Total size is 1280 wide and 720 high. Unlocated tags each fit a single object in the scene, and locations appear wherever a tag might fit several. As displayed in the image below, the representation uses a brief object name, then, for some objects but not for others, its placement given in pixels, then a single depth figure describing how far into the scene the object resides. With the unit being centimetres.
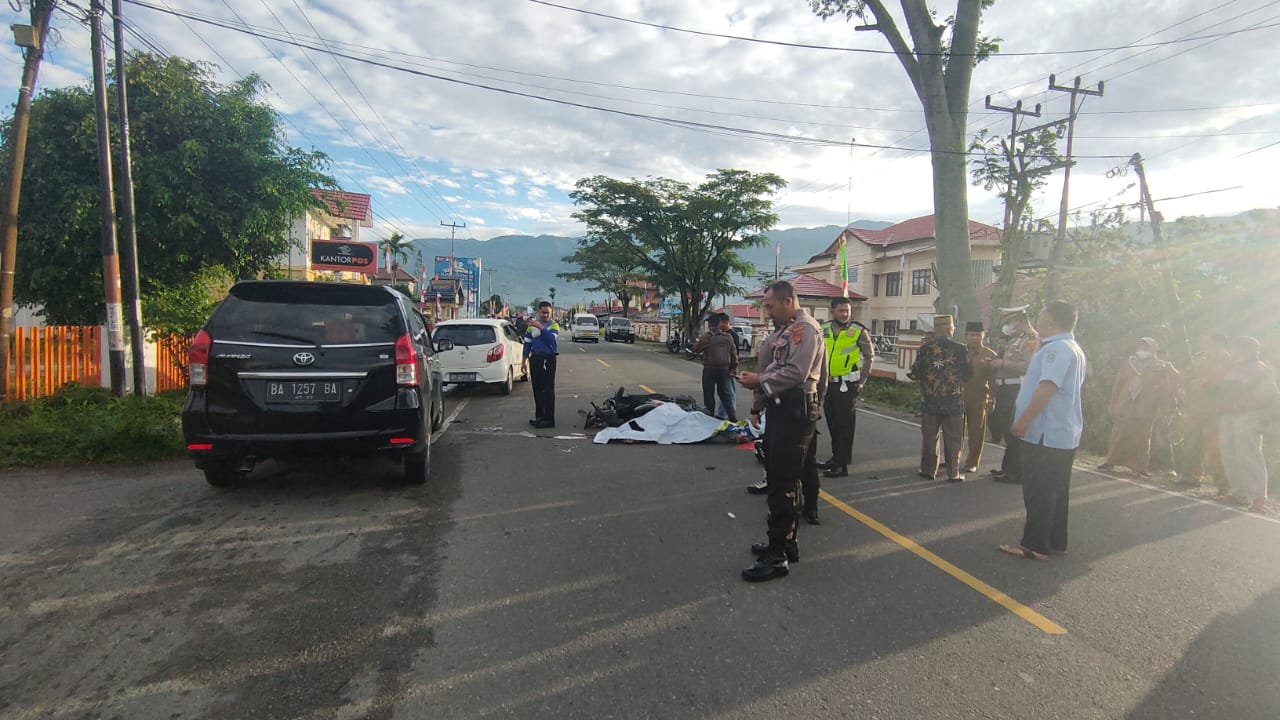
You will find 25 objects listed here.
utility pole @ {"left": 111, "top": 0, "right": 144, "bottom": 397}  952
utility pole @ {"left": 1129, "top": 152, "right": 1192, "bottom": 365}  1032
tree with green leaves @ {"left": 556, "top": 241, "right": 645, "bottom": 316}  5554
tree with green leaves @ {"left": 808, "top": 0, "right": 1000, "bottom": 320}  1154
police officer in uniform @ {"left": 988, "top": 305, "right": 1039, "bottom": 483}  670
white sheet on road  826
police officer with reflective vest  651
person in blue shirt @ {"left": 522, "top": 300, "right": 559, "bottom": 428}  916
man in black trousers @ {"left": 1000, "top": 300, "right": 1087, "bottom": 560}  445
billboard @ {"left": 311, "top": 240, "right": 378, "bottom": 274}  2059
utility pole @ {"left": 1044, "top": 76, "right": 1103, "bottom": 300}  2181
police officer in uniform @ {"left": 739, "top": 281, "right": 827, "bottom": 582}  398
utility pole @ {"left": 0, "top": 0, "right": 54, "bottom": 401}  855
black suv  499
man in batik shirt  653
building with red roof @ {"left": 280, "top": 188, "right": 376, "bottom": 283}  2808
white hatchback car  1262
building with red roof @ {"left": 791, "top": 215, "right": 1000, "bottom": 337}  3594
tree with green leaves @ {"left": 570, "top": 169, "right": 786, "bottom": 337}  3014
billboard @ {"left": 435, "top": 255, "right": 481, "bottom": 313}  6019
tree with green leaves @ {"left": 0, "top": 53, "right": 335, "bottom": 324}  1177
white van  4278
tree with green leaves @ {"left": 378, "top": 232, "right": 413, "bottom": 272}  5259
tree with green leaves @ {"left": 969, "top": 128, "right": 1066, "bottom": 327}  2566
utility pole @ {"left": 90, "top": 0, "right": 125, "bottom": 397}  909
